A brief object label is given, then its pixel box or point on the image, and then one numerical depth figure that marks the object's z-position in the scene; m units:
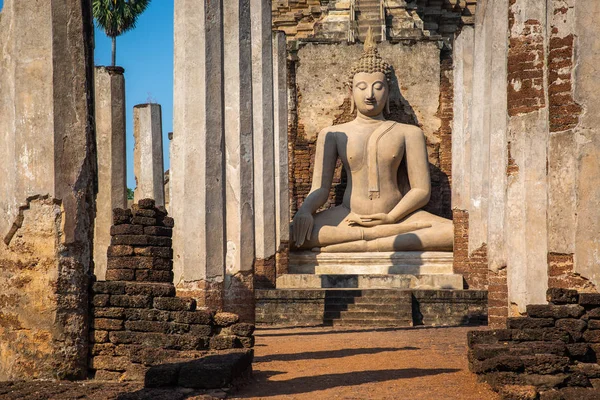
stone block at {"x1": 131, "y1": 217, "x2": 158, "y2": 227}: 9.81
